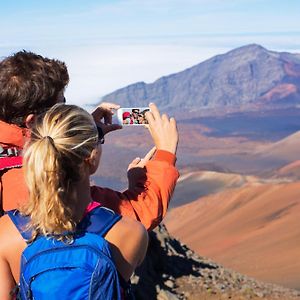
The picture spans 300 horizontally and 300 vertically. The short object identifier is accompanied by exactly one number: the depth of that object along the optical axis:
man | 2.95
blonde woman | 2.70
